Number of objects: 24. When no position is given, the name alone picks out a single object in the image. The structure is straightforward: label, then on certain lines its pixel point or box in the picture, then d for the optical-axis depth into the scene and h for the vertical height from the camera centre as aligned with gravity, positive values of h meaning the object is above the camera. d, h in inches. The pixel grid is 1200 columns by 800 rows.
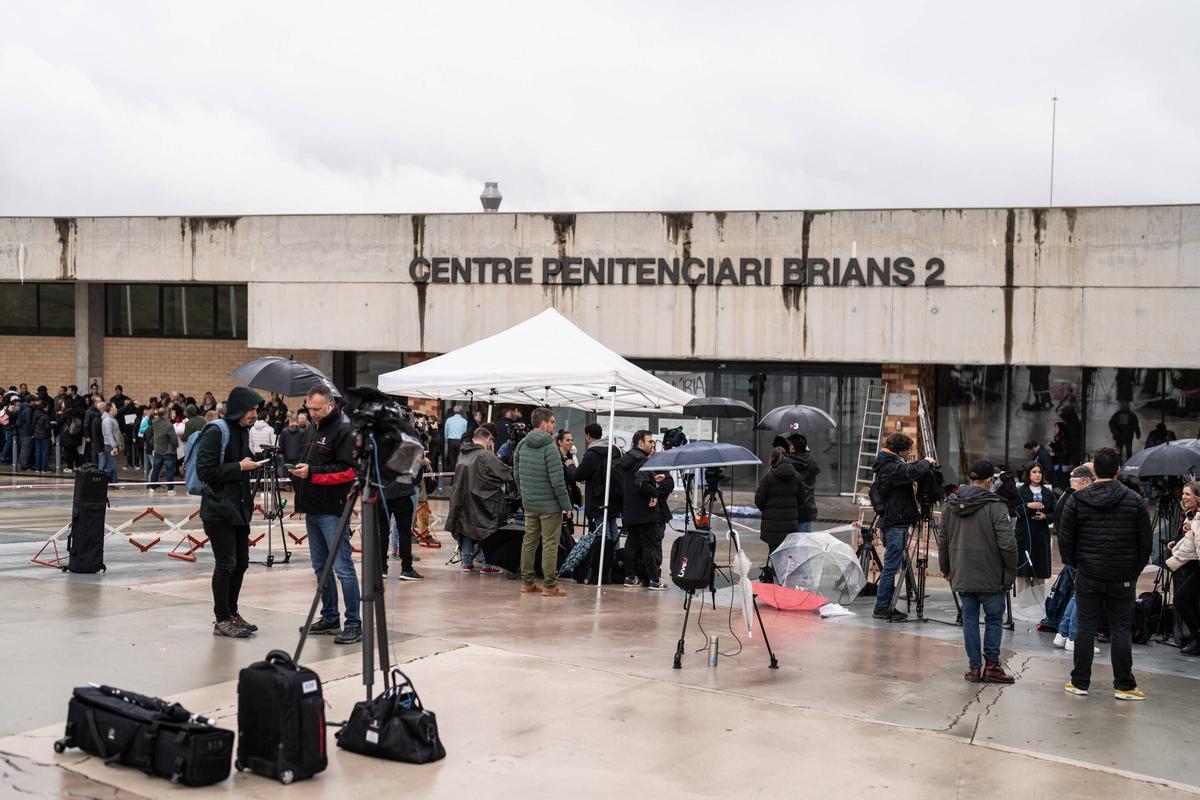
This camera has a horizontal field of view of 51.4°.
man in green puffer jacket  500.7 -55.1
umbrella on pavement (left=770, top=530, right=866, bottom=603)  519.8 -87.0
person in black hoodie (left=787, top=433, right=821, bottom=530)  570.9 -48.8
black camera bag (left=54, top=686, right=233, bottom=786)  256.2 -80.5
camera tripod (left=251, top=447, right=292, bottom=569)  558.6 -69.6
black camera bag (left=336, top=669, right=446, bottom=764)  276.7 -83.7
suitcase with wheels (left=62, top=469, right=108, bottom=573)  519.2 -73.3
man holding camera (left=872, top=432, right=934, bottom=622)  482.6 -55.4
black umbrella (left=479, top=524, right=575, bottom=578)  561.6 -86.0
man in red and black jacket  386.9 -39.1
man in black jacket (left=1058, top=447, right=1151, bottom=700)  365.1 -56.8
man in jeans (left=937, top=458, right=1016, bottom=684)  379.2 -60.9
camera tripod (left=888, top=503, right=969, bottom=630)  492.1 -89.0
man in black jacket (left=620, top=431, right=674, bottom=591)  536.7 -67.3
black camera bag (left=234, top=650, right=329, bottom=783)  260.8 -77.6
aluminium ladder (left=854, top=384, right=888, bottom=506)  1024.2 -58.8
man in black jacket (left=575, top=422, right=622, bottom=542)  560.4 -53.4
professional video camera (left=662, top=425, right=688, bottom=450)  555.8 -35.3
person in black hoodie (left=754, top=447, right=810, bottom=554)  552.9 -61.9
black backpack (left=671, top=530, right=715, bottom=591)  373.4 -61.2
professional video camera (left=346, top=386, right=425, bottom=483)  306.5 -19.9
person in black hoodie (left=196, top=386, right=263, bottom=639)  388.5 -45.4
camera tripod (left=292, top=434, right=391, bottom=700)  295.1 -52.1
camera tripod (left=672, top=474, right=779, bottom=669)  382.7 -55.4
